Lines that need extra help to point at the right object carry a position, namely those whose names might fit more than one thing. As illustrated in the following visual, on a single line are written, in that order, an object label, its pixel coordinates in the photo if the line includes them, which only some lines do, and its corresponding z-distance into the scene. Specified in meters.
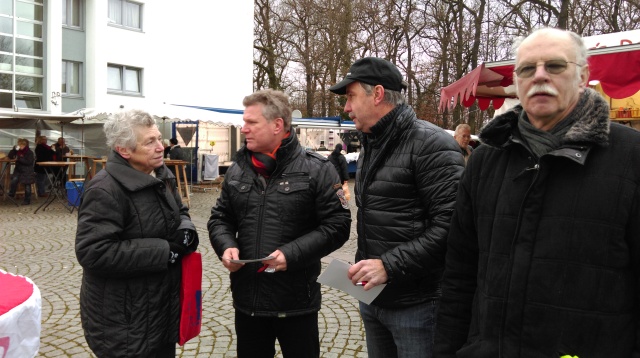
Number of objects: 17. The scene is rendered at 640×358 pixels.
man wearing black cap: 2.10
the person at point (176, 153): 15.88
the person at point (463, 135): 9.39
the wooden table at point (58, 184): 12.43
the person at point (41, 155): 14.73
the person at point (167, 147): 15.82
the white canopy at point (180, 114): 13.32
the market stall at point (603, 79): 4.89
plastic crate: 12.23
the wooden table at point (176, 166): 12.13
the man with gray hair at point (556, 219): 1.37
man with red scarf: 2.54
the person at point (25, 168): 13.41
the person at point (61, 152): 15.12
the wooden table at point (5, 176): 13.93
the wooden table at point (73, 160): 15.10
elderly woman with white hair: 2.39
